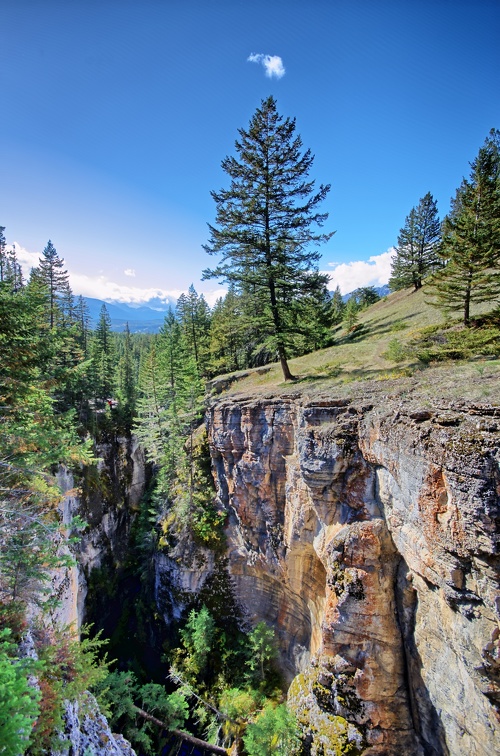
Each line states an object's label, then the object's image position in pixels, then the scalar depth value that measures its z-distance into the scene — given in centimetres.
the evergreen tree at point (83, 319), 3959
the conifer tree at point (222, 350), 3206
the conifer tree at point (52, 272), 2906
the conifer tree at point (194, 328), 3559
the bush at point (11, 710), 425
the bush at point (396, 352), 1529
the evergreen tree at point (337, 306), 3931
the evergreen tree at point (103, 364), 3088
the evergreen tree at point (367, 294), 5134
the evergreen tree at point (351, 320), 2859
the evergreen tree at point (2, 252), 2863
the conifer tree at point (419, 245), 3062
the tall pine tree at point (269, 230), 1590
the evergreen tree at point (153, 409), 2636
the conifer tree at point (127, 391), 3447
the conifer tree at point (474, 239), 1404
